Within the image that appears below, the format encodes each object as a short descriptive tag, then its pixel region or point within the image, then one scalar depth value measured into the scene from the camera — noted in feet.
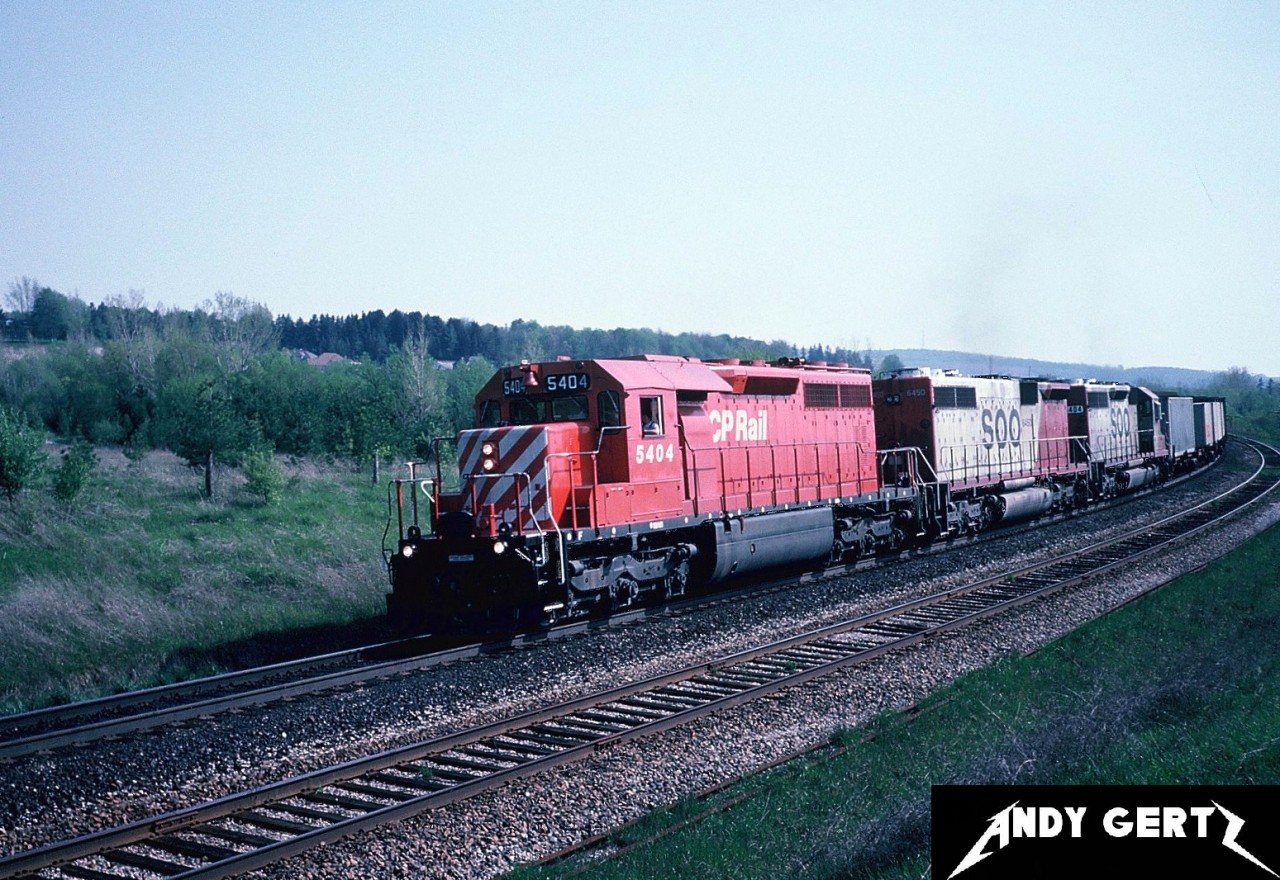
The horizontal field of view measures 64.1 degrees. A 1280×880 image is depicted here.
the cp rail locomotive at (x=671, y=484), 44.34
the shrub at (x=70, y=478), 75.61
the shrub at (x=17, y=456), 71.72
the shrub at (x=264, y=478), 88.69
